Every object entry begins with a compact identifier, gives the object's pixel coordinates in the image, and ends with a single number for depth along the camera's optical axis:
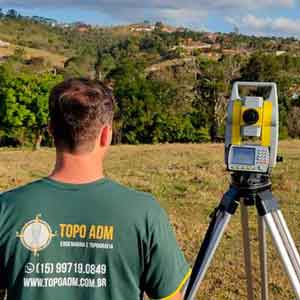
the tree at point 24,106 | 28.08
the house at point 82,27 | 140.95
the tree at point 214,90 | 36.31
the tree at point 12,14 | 115.75
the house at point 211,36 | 114.39
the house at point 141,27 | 146.88
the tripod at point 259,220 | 2.92
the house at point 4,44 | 83.44
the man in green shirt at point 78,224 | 1.62
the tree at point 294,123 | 34.47
